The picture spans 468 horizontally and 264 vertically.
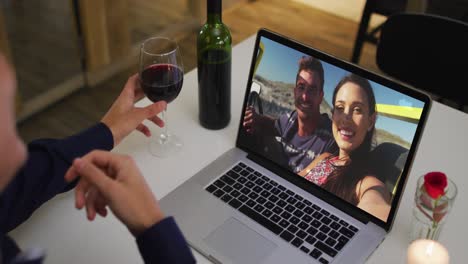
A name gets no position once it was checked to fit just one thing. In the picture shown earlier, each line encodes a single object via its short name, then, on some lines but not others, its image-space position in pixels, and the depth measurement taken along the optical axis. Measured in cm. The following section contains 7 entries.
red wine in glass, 110
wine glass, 110
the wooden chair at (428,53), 162
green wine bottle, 114
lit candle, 87
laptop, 94
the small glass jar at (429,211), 92
